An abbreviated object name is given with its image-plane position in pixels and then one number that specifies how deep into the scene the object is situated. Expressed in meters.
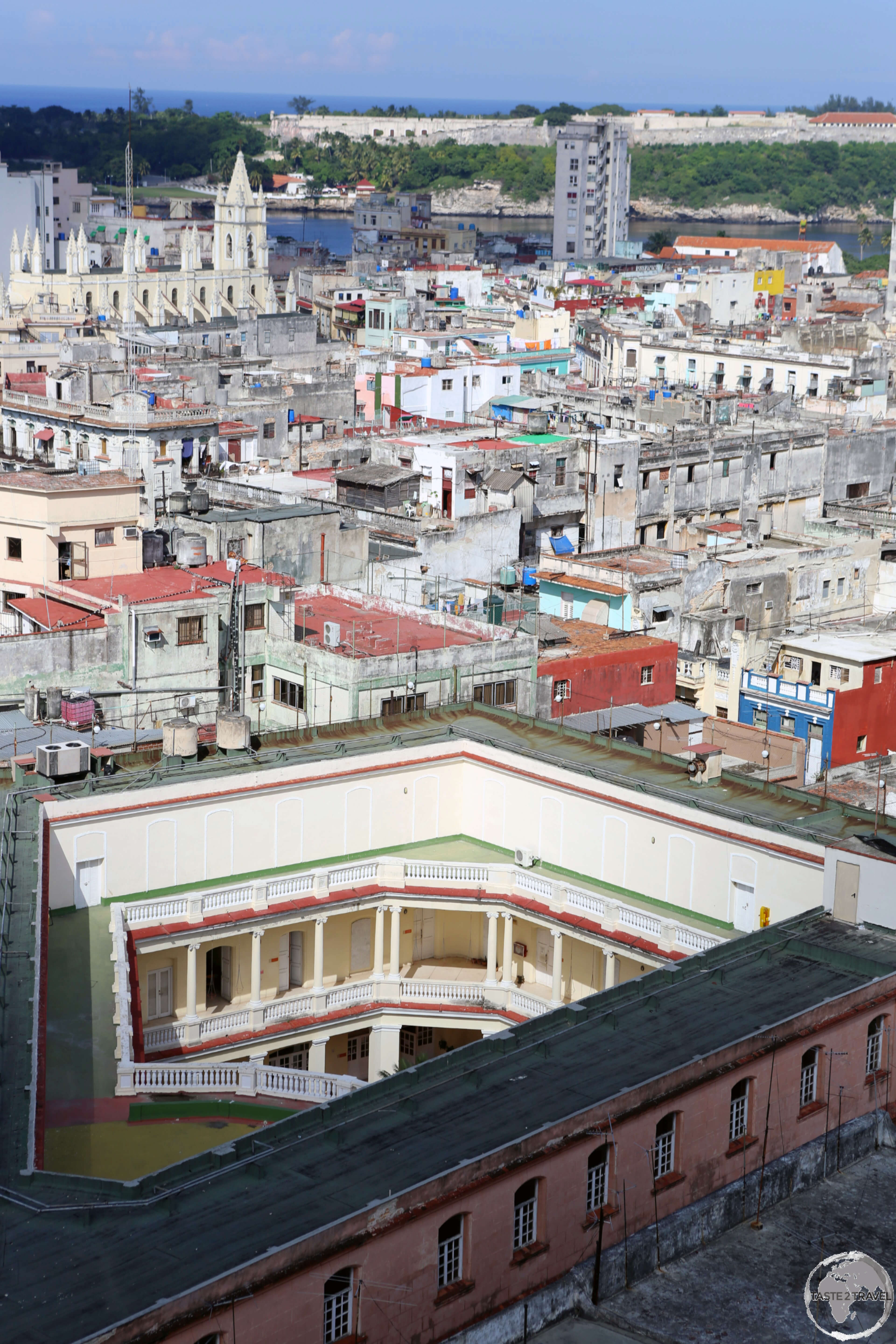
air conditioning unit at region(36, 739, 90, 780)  26.86
